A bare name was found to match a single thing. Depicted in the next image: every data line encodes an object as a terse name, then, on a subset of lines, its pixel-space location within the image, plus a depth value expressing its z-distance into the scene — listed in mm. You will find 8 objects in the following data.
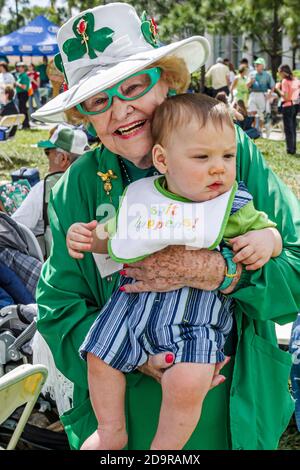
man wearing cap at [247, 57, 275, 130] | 14992
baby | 1633
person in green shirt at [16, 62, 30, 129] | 19047
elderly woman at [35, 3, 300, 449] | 1679
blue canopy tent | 27672
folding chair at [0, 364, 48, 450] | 2062
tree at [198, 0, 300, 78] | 23750
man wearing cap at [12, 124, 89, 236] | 4570
